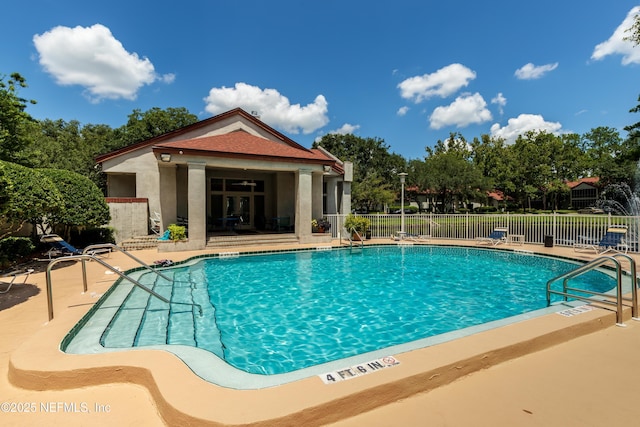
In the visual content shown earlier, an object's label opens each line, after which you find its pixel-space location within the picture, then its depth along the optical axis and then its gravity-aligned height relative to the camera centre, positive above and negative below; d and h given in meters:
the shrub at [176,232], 13.21 -0.88
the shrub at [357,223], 16.81 -0.69
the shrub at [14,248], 9.40 -1.19
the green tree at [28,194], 6.98 +0.49
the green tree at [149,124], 28.67 +9.41
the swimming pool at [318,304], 5.07 -2.23
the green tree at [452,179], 37.56 +4.09
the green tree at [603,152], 40.72 +10.24
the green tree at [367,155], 47.75 +9.47
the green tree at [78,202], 11.11 +0.45
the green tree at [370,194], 37.50 +2.17
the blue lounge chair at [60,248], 10.06 -1.19
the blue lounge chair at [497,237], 15.20 -1.40
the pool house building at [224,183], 13.88 +1.77
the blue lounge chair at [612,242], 11.52 -1.31
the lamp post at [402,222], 16.77 -0.66
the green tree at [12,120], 14.02 +4.65
